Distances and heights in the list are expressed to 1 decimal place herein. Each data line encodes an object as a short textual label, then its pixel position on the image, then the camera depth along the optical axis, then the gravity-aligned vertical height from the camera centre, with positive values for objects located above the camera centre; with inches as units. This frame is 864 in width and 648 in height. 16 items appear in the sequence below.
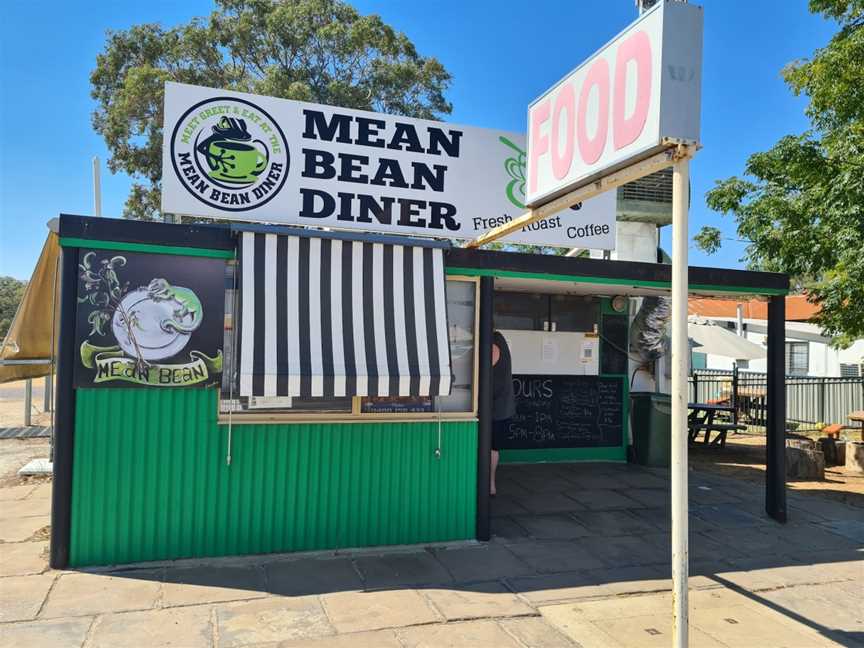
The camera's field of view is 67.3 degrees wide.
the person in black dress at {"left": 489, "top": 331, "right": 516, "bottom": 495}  278.5 -14.2
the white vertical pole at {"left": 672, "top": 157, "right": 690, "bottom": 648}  130.3 -8.6
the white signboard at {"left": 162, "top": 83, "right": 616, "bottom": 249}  249.1 +74.2
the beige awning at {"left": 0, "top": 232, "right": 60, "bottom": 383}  318.3 +10.0
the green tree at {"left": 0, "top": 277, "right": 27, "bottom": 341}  1744.1 +141.1
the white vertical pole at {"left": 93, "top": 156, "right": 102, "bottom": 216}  345.4 +80.5
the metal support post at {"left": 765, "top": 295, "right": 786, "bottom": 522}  279.9 -23.7
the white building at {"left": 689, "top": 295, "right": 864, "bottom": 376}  903.7 +18.4
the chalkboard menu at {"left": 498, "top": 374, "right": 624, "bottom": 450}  371.9 -35.3
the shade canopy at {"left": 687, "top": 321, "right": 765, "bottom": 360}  561.9 +10.7
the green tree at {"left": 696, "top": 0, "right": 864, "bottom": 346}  334.6 +92.1
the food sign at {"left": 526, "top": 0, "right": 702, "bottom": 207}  129.5 +55.6
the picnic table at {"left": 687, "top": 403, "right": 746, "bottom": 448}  454.0 -49.9
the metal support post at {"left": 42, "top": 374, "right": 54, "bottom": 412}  472.9 -44.7
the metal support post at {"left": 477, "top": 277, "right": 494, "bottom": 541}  235.1 -20.7
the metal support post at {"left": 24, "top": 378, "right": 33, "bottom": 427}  456.7 -45.0
